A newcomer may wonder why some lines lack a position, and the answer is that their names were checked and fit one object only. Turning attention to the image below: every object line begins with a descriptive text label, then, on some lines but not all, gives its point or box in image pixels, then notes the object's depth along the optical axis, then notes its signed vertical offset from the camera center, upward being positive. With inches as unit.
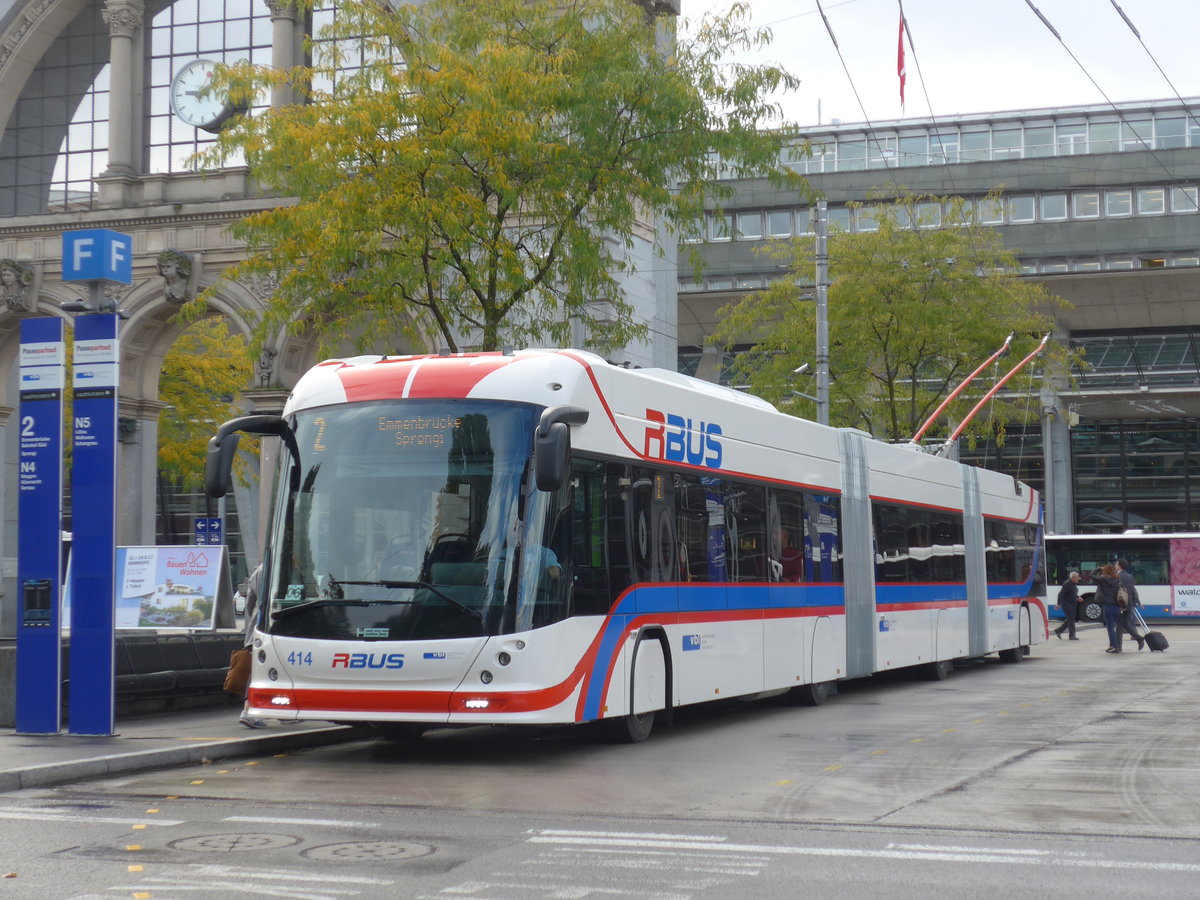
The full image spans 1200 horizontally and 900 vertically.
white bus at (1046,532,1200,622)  1820.9 +16.0
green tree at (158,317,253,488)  1451.8 +189.6
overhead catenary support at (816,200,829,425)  1151.0 +189.0
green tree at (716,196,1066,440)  1320.1 +215.8
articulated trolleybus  458.3 +12.8
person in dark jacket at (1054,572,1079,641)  1413.6 -20.7
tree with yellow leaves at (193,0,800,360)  697.0 +192.7
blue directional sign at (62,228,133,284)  511.2 +107.3
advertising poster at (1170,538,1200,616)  1817.2 -3.1
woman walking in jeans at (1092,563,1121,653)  1156.5 -18.1
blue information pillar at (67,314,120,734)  502.6 +21.6
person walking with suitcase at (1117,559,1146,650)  1181.7 -23.6
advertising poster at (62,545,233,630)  719.7 +1.9
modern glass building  2111.2 +423.0
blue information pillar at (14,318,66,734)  506.0 +19.2
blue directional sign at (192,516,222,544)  1224.2 +48.3
